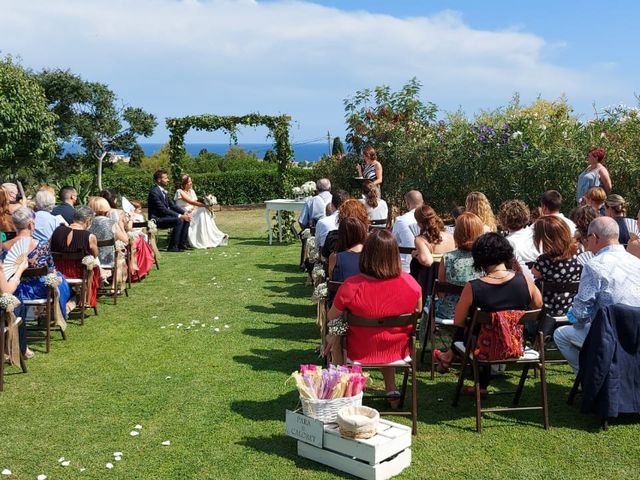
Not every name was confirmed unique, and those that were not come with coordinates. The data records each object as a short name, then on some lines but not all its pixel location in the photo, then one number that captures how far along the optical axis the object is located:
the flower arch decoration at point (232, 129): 17.94
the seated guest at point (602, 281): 4.82
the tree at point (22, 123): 19.00
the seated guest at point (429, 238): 6.35
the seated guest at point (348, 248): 5.67
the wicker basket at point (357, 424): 4.12
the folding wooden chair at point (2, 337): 5.60
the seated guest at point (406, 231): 7.31
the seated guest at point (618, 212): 7.54
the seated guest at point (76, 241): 7.71
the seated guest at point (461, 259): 5.73
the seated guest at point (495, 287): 4.76
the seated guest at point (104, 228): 8.83
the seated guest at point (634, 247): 5.89
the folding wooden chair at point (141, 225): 11.22
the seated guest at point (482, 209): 6.71
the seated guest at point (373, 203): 9.32
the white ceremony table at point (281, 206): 14.09
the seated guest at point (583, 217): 6.44
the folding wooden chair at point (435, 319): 5.57
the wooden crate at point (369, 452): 4.03
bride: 14.38
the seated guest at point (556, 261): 5.77
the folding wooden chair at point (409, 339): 4.64
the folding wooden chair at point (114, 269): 8.84
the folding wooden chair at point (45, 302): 6.32
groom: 14.05
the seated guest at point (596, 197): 7.95
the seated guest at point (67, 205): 9.38
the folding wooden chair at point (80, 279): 7.66
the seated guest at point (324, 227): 7.73
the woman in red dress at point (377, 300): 4.75
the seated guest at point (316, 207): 11.09
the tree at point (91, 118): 37.88
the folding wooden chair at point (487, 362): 4.67
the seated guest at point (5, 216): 7.34
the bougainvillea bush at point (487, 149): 11.46
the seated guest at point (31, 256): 6.56
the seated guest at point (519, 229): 6.56
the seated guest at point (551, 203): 7.14
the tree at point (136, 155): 39.92
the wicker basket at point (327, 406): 4.31
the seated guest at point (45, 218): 8.11
